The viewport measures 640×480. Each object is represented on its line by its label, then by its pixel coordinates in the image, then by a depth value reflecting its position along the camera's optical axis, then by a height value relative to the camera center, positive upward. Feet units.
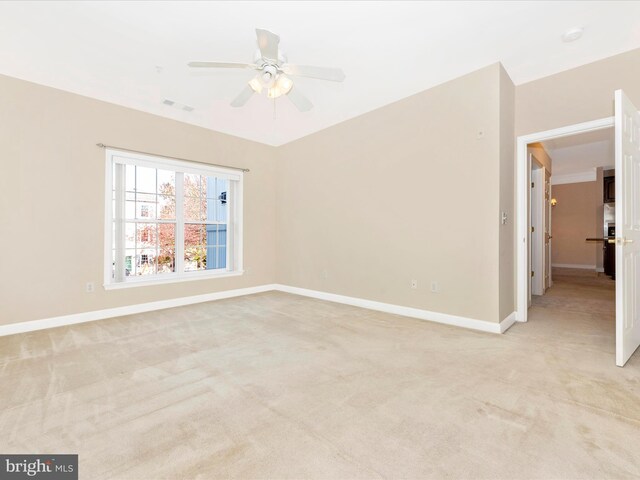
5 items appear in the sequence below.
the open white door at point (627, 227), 7.55 +0.48
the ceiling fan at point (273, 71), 7.09 +4.63
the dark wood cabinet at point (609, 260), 21.70 -1.18
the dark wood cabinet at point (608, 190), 22.50 +4.22
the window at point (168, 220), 13.01 +1.05
